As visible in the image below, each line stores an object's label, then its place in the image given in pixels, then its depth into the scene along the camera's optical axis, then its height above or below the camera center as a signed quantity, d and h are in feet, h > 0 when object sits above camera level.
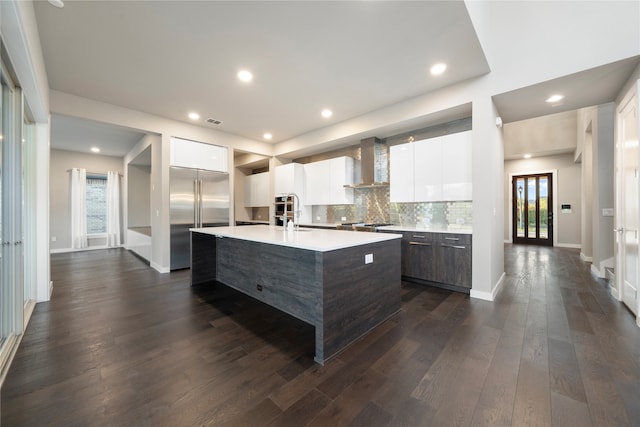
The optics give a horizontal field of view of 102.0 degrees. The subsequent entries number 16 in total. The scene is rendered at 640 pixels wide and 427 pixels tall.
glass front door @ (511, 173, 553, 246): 25.36 +0.23
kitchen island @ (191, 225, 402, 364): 6.33 -1.95
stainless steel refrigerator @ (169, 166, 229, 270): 15.52 +0.57
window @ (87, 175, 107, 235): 24.32 +0.89
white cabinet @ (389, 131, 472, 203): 12.01 +2.14
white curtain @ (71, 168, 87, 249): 22.77 +0.48
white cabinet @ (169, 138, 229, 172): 15.49 +3.65
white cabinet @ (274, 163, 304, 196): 18.88 +2.51
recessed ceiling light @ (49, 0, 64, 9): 6.45 +5.33
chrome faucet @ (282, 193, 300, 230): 10.31 -0.09
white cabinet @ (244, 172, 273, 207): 21.27 +1.90
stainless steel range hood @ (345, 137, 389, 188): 15.24 +2.96
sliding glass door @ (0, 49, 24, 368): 6.80 -0.01
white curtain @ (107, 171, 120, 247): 24.49 +0.50
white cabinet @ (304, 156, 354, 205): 17.01 +2.12
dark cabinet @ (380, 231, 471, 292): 11.03 -2.13
